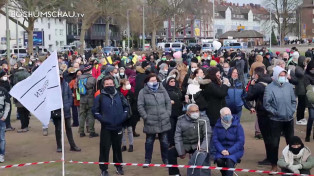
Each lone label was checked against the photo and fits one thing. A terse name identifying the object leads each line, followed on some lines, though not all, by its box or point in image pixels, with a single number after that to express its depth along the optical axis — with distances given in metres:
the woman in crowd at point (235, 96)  9.82
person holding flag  11.04
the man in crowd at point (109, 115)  8.87
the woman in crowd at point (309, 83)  11.40
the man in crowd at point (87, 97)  12.60
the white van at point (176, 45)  61.55
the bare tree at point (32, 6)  46.87
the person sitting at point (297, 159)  7.68
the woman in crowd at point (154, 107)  9.19
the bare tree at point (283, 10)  91.94
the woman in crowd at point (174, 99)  10.14
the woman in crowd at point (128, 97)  11.16
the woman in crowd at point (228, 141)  7.86
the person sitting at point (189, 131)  8.23
